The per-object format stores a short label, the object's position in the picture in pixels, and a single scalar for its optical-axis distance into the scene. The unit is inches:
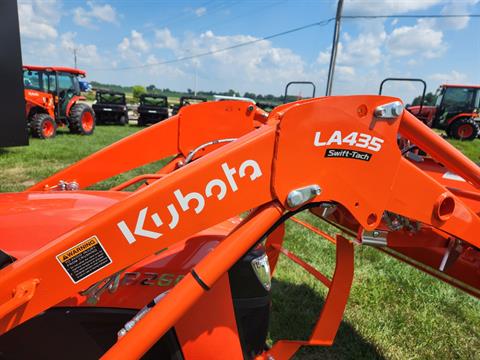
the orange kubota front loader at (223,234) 46.1
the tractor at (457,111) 692.1
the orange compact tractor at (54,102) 507.3
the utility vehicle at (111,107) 768.3
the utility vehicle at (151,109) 783.7
